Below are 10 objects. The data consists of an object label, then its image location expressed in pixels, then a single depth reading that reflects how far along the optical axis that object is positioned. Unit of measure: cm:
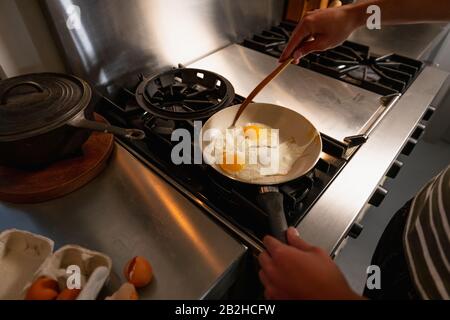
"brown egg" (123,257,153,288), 48
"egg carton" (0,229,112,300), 46
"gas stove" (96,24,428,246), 64
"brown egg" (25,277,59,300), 44
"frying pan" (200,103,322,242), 56
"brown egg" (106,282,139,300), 45
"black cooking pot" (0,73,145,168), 56
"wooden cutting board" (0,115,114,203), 61
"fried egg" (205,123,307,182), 68
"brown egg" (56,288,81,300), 43
